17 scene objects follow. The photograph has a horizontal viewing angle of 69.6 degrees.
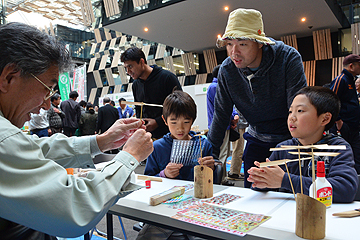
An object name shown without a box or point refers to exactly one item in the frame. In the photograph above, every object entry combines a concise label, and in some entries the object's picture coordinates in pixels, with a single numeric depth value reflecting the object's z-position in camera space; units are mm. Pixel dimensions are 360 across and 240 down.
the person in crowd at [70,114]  7031
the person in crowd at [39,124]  5190
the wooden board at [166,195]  1187
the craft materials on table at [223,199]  1212
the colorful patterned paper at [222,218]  896
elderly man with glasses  704
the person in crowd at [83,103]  9035
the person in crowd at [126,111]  7758
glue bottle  1021
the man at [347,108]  2863
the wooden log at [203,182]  1279
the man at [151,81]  2859
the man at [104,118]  6531
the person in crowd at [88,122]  7172
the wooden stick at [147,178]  1467
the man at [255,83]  1634
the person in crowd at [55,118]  5812
